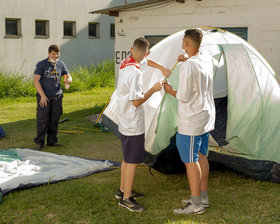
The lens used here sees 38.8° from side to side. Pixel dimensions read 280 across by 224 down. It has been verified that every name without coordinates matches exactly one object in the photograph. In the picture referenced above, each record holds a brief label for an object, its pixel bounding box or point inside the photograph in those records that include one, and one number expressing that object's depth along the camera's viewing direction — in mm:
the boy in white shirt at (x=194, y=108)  3756
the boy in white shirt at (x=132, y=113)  3941
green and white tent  4734
